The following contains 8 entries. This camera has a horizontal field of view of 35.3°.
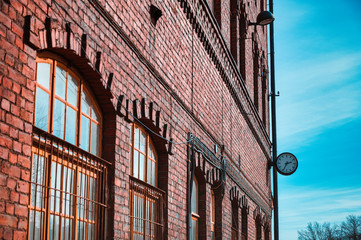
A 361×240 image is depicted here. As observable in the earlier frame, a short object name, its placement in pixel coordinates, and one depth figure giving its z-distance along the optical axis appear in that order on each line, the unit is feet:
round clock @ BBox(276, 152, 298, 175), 65.31
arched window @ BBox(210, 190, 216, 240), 40.24
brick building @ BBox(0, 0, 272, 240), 15.64
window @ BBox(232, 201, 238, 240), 47.91
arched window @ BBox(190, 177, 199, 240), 35.22
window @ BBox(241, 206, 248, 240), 53.01
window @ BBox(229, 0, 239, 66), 52.90
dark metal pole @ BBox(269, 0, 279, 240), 60.90
